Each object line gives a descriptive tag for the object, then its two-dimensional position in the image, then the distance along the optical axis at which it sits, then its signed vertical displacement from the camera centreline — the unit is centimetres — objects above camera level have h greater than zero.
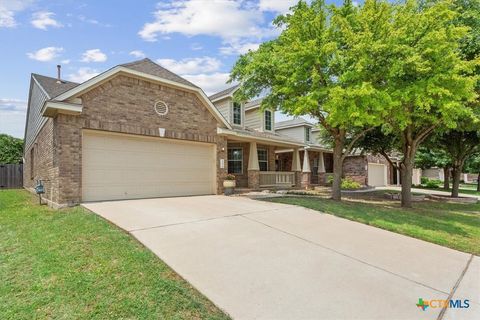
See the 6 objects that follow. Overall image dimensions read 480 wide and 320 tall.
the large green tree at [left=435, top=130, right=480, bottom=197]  1631 +106
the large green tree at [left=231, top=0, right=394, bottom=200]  823 +351
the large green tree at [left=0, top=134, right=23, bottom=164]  2577 +164
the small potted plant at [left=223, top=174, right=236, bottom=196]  1262 -97
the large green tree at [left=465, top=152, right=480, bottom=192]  2573 -16
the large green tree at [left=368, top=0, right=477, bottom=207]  798 +303
